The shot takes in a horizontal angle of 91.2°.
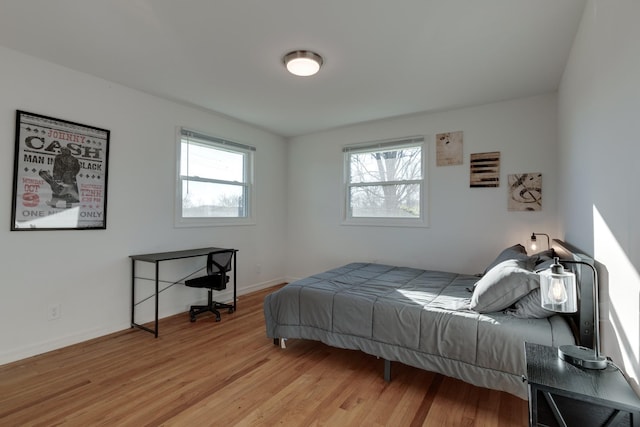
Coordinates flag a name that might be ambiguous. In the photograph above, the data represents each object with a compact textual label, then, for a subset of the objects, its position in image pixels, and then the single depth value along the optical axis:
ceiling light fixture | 2.56
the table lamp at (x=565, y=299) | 1.33
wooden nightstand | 1.12
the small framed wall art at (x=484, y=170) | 3.66
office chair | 3.53
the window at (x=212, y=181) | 3.88
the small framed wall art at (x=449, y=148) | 3.88
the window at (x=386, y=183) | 4.21
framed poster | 2.62
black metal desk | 3.09
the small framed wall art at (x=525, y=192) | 3.44
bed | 1.89
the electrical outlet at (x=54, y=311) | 2.78
